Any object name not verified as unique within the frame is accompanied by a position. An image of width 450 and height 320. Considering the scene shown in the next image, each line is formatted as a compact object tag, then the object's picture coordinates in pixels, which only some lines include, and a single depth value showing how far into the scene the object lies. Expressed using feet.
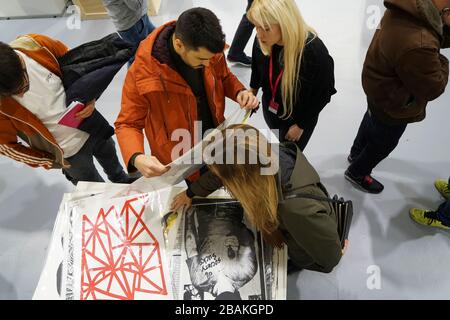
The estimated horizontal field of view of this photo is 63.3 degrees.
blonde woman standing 5.23
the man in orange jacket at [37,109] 4.80
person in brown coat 5.02
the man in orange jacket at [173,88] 4.41
